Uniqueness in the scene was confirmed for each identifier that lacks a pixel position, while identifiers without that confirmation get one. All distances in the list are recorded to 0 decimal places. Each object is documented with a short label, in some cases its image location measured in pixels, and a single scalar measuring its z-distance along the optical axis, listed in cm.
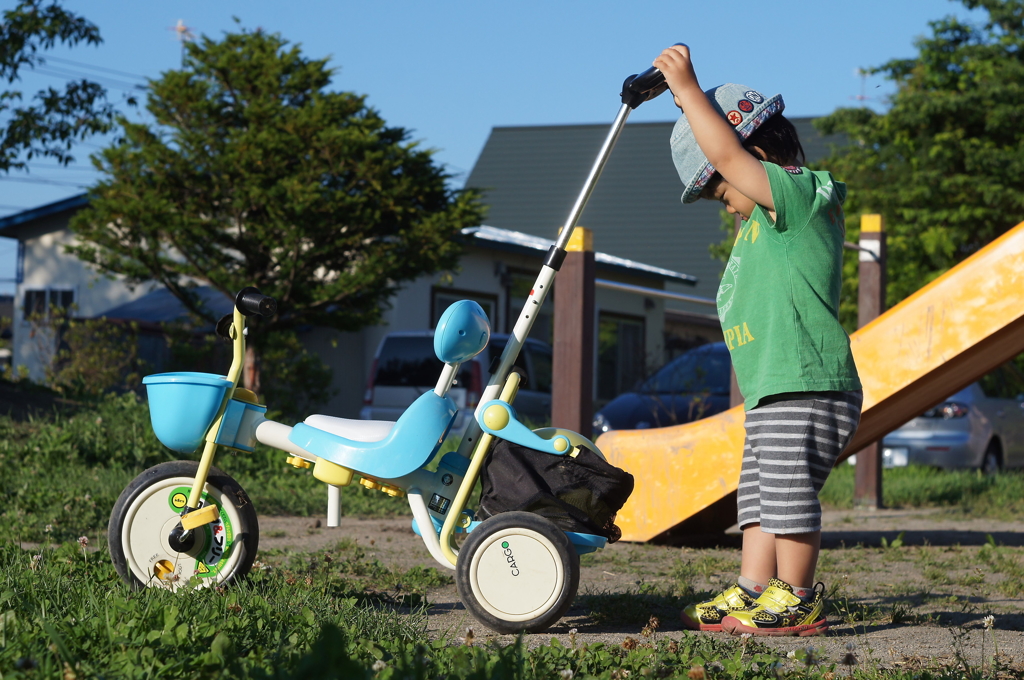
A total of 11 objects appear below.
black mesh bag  313
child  305
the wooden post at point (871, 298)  747
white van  1256
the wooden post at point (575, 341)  628
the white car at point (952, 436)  1119
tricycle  302
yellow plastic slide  451
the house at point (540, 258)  1730
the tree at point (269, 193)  1180
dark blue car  1010
